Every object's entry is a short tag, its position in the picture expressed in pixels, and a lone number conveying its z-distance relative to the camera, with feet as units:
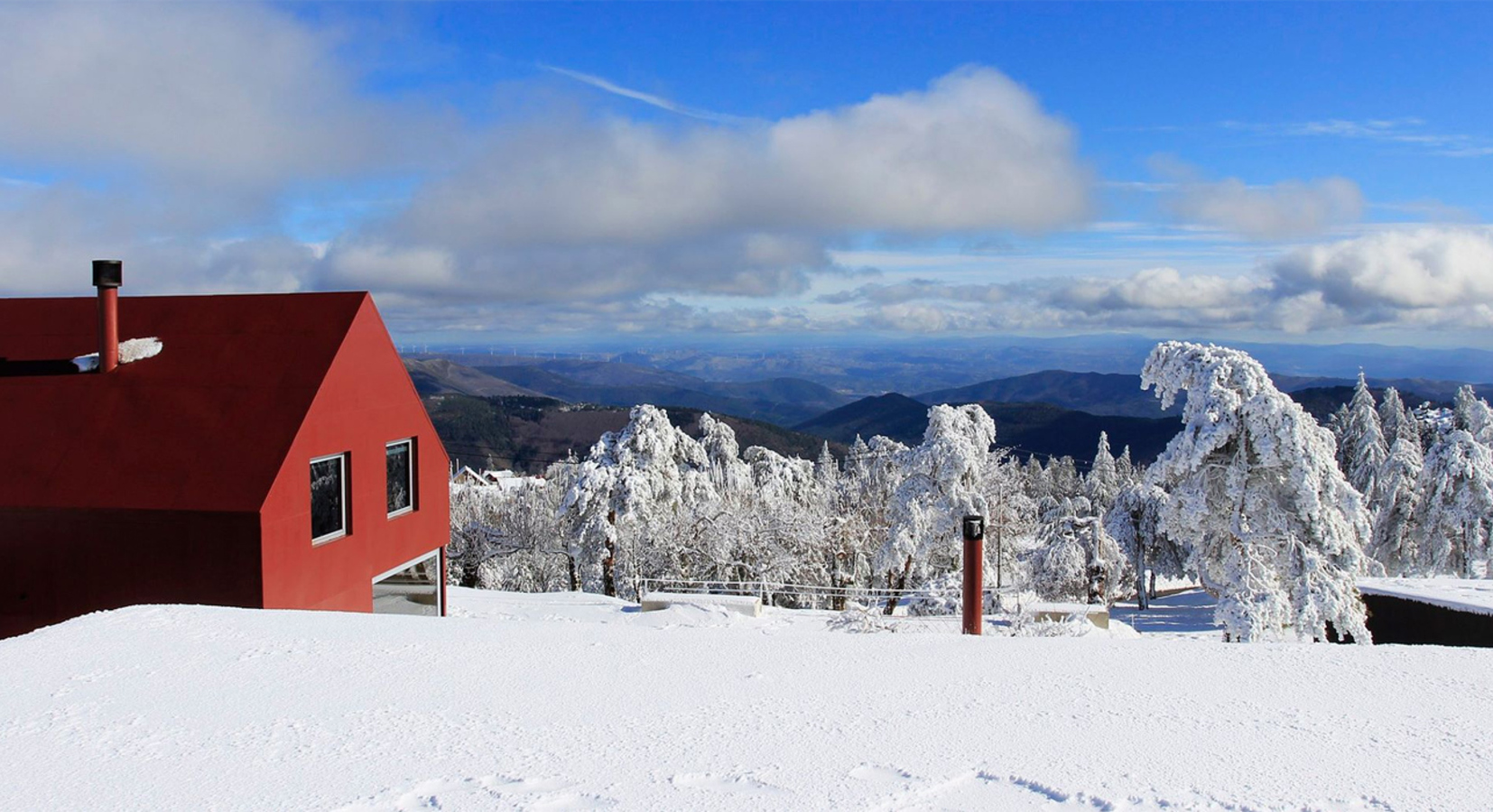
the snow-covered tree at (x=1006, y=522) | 95.96
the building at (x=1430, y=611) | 56.08
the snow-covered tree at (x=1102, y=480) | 202.69
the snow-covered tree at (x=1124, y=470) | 219.20
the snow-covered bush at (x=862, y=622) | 40.16
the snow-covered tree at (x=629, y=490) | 88.17
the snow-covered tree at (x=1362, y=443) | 123.13
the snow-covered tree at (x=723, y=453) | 114.83
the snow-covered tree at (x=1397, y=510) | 112.47
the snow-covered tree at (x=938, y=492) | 79.10
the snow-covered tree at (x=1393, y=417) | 152.56
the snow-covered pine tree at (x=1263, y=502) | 50.55
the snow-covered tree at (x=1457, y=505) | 99.45
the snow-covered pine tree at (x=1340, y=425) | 146.56
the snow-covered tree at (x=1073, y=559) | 99.91
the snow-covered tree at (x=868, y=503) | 99.45
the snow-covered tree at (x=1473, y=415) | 118.73
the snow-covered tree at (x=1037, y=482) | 233.14
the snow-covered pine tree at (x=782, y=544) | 96.02
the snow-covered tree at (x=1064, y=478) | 237.51
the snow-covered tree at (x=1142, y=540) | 115.55
